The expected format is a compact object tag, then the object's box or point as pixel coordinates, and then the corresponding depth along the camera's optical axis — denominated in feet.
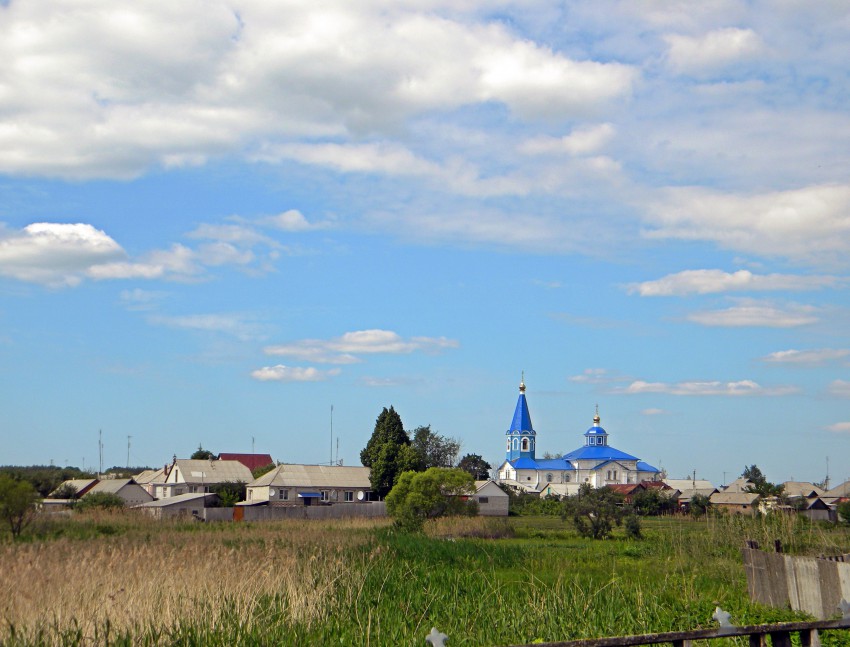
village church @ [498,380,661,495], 479.82
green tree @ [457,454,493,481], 403.54
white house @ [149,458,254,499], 276.62
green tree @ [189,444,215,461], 383.24
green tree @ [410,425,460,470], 334.44
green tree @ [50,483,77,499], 243.77
